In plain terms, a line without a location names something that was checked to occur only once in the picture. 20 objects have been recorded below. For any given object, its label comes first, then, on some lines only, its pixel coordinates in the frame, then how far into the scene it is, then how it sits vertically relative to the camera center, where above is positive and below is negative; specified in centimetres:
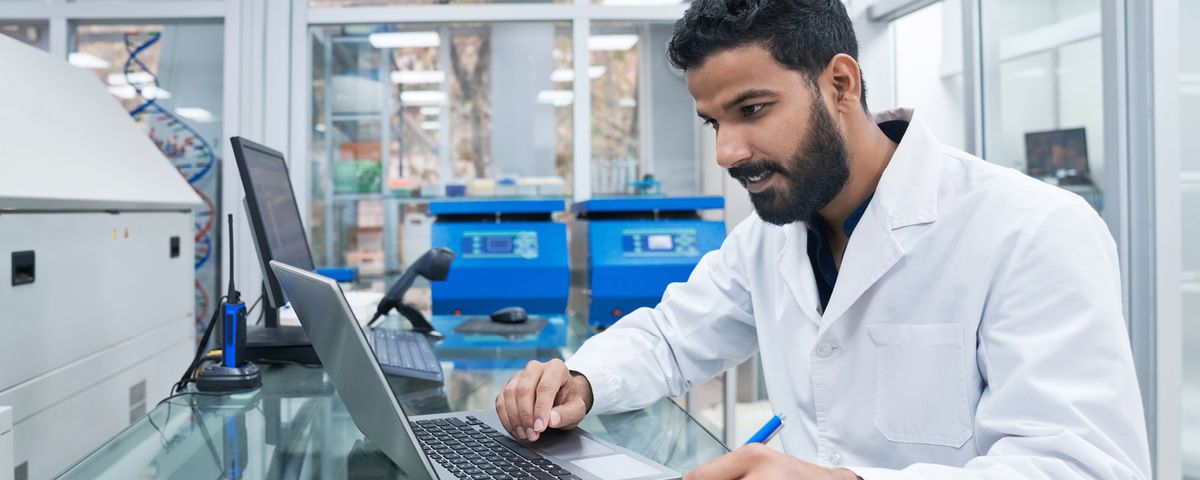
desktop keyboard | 135 -20
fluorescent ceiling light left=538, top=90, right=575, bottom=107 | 332 +64
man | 72 -5
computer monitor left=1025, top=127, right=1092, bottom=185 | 290 +35
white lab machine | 129 -3
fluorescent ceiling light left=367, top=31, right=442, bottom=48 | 329 +88
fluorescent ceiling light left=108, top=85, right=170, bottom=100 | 328 +66
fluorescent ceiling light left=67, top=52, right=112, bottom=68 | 322 +79
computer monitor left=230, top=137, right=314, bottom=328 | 138 +7
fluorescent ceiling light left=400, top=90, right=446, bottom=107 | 334 +65
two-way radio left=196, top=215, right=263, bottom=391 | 127 -19
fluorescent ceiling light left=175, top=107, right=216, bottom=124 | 330 +57
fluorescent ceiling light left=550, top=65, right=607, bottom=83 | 330 +74
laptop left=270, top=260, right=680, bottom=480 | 71 -21
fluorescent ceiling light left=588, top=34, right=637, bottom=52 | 331 +87
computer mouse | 209 -18
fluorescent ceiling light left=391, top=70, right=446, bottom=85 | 332 +73
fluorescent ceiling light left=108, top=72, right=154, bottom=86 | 328 +72
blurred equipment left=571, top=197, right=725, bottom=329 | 236 +0
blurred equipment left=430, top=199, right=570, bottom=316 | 239 -4
